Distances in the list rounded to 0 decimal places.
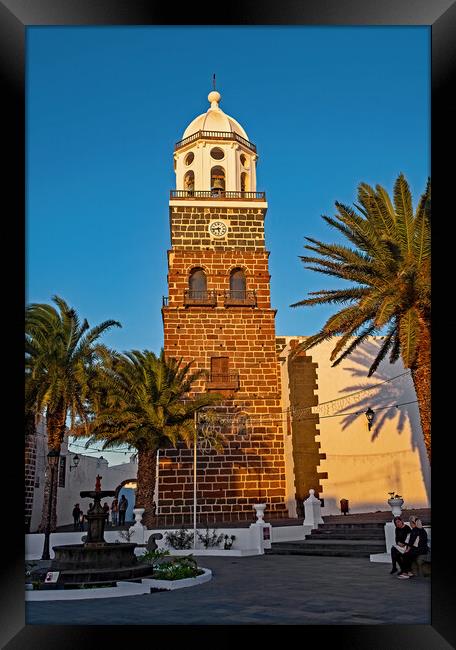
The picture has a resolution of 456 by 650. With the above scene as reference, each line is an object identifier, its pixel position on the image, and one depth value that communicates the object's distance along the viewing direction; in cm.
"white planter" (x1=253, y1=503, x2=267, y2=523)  1891
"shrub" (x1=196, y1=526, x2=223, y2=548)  1861
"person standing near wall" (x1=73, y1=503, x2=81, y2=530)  2642
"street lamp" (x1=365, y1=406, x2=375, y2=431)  1965
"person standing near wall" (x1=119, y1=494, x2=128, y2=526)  2802
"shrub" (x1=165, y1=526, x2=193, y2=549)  1838
